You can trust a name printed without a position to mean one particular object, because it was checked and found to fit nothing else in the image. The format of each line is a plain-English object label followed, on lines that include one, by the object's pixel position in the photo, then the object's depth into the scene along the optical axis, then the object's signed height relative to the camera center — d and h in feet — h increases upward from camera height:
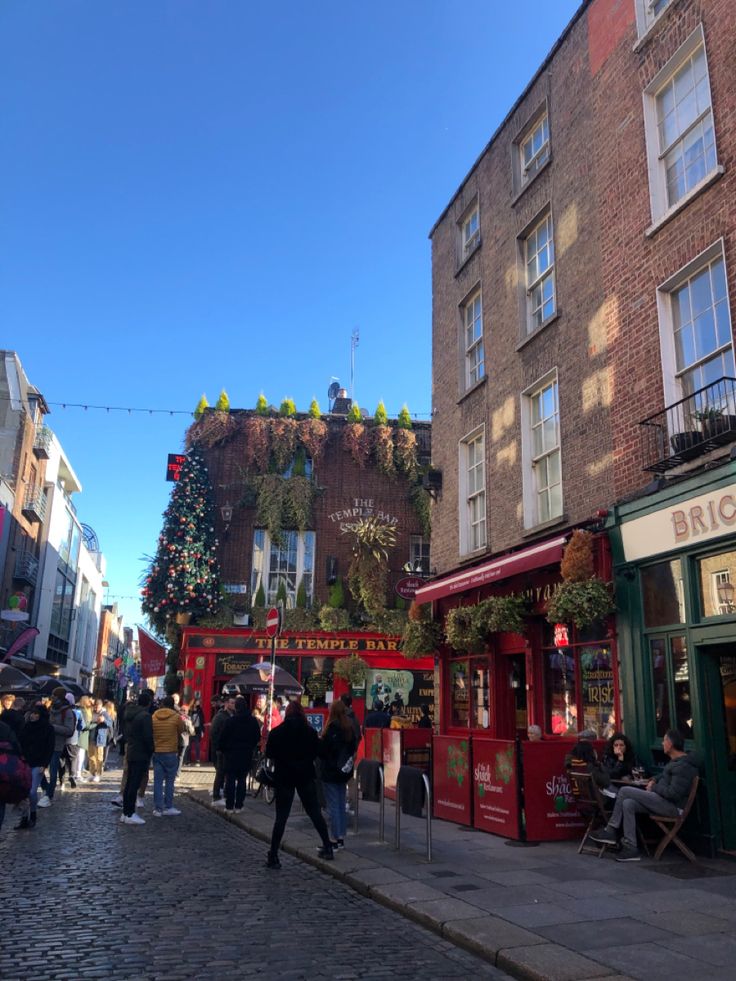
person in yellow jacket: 39.01 -2.48
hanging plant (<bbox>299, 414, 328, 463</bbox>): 87.66 +28.63
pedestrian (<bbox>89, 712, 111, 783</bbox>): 59.52 -3.27
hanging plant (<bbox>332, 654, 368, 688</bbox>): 80.43 +3.39
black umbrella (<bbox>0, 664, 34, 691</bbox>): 55.75 +1.31
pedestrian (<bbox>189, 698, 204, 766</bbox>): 72.43 -2.82
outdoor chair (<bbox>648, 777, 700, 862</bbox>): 26.37 -3.74
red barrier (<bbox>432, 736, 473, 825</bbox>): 34.22 -3.17
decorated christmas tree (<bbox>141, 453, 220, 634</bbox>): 80.33 +13.42
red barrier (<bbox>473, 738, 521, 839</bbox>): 30.53 -3.13
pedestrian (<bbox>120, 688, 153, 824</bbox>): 36.78 -2.40
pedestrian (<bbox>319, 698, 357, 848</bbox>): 29.48 -2.19
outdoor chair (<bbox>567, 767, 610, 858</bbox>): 28.22 -3.30
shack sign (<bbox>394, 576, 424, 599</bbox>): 57.00 +8.28
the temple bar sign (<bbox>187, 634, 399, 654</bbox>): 80.64 +5.92
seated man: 26.71 -2.94
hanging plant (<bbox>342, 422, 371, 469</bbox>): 88.79 +28.42
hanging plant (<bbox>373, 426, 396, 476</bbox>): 88.99 +27.65
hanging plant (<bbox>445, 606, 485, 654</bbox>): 45.85 +4.21
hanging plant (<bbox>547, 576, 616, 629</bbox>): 33.19 +4.30
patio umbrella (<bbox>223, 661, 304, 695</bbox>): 52.44 +1.44
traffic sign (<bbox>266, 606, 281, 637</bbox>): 44.04 +4.30
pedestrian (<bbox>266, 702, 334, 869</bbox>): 27.09 -2.31
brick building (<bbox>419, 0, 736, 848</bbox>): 29.91 +15.25
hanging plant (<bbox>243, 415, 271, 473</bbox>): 86.48 +27.04
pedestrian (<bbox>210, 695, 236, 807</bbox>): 44.42 -2.34
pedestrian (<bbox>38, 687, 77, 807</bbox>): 43.91 -1.60
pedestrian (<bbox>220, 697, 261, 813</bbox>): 40.14 -2.27
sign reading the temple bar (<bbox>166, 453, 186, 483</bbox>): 84.02 +23.98
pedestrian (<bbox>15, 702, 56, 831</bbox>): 35.73 -1.88
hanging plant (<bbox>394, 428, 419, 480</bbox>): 89.40 +27.35
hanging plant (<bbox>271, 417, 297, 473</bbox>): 87.10 +27.69
